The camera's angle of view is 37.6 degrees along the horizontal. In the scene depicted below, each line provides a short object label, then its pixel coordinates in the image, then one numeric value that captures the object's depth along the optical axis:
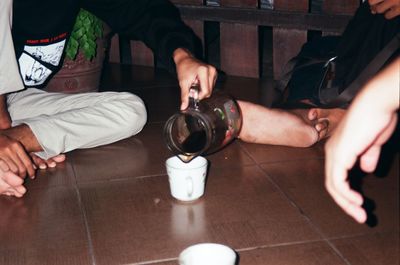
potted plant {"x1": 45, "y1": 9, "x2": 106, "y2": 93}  2.30
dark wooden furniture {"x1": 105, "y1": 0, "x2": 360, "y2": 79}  2.67
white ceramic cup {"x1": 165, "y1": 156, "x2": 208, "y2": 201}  1.47
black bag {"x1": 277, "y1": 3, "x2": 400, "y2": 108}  1.74
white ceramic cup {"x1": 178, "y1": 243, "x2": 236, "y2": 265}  1.05
